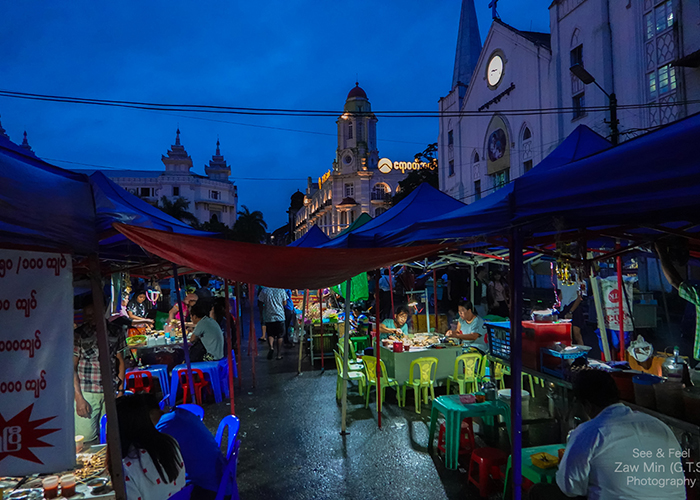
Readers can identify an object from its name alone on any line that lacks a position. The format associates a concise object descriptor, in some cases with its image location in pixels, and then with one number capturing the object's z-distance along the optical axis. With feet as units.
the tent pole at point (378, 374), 20.89
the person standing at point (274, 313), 34.91
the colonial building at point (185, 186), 197.57
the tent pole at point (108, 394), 7.84
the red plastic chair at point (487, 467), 14.32
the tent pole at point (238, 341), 27.48
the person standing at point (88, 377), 15.47
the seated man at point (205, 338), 24.79
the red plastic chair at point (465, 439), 17.11
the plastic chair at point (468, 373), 23.41
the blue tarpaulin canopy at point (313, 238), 31.81
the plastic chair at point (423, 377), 22.76
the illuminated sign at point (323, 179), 198.64
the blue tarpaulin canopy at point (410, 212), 20.92
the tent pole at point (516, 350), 11.81
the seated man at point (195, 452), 10.79
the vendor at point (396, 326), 29.40
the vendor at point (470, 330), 27.04
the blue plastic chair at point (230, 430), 12.13
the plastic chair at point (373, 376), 23.35
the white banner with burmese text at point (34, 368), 7.19
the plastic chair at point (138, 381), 23.21
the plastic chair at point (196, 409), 14.67
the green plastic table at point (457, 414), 16.14
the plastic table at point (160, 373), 24.32
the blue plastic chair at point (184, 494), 9.74
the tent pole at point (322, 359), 33.45
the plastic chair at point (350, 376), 23.96
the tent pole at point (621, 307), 19.92
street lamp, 39.49
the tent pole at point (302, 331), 32.27
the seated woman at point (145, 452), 8.98
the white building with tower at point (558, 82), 48.08
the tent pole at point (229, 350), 18.16
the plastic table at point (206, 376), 24.45
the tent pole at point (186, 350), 22.76
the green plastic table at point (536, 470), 11.59
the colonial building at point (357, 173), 180.55
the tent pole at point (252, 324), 29.25
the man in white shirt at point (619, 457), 8.16
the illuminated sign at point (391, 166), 176.96
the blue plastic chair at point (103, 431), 13.88
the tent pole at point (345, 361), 20.16
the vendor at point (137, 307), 36.32
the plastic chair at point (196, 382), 24.76
